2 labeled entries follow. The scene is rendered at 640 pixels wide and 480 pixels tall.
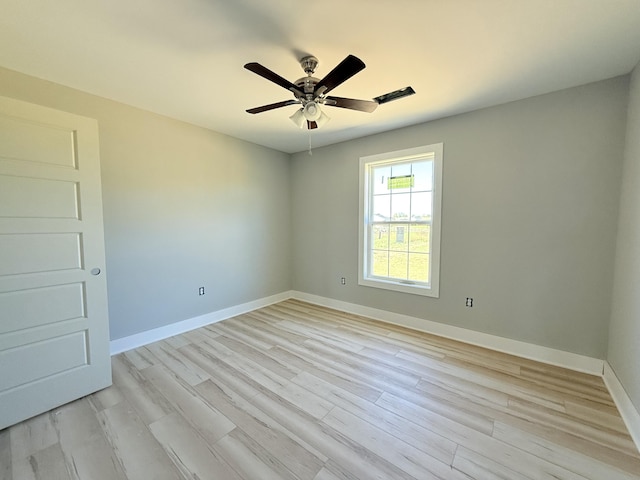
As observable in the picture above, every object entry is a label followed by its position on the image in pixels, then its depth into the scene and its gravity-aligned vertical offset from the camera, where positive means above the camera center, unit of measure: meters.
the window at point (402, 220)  3.18 +0.07
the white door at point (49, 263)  1.74 -0.30
